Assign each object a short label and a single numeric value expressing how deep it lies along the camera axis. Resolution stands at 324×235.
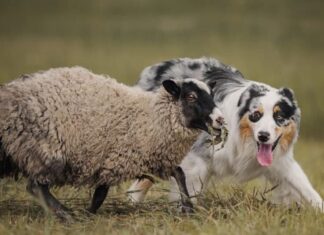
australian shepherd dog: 14.41
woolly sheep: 13.12
